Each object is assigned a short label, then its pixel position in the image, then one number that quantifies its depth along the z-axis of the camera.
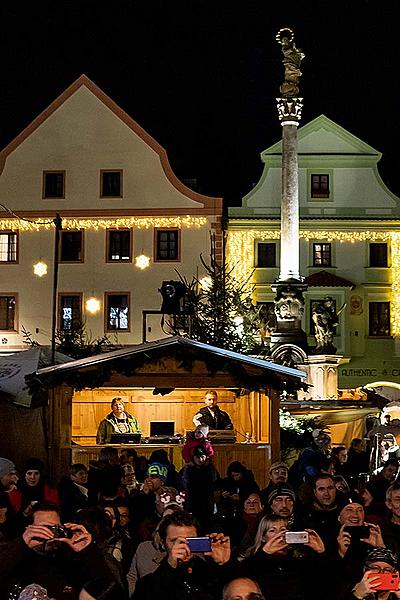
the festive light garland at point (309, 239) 45.81
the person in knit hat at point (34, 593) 5.26
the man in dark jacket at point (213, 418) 19.75
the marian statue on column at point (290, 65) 39.38
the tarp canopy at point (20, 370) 17.73
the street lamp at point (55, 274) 20.95
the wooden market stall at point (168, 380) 18.08
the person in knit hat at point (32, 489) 11.98
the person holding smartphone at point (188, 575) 6.32
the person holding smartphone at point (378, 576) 5.63
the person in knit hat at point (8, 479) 12.16
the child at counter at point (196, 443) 15.42
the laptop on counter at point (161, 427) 23.72
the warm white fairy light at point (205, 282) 43.79
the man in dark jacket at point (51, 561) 6.64
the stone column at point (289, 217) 38.50
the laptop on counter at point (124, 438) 19.48
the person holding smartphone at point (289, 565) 6.76
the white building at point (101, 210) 44.81
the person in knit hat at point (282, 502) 8.84
